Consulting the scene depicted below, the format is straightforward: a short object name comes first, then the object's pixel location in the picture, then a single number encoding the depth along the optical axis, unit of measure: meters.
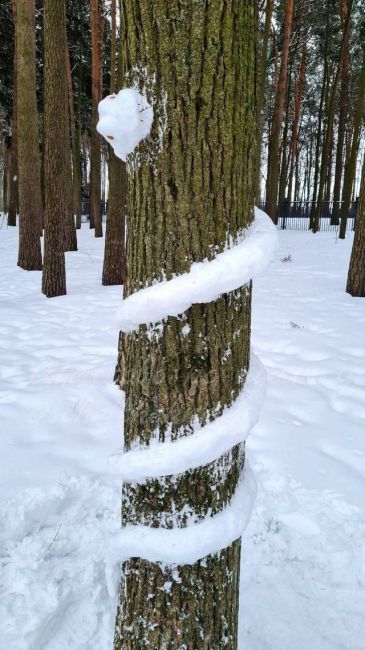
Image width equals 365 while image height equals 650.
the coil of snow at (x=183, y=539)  1.15
